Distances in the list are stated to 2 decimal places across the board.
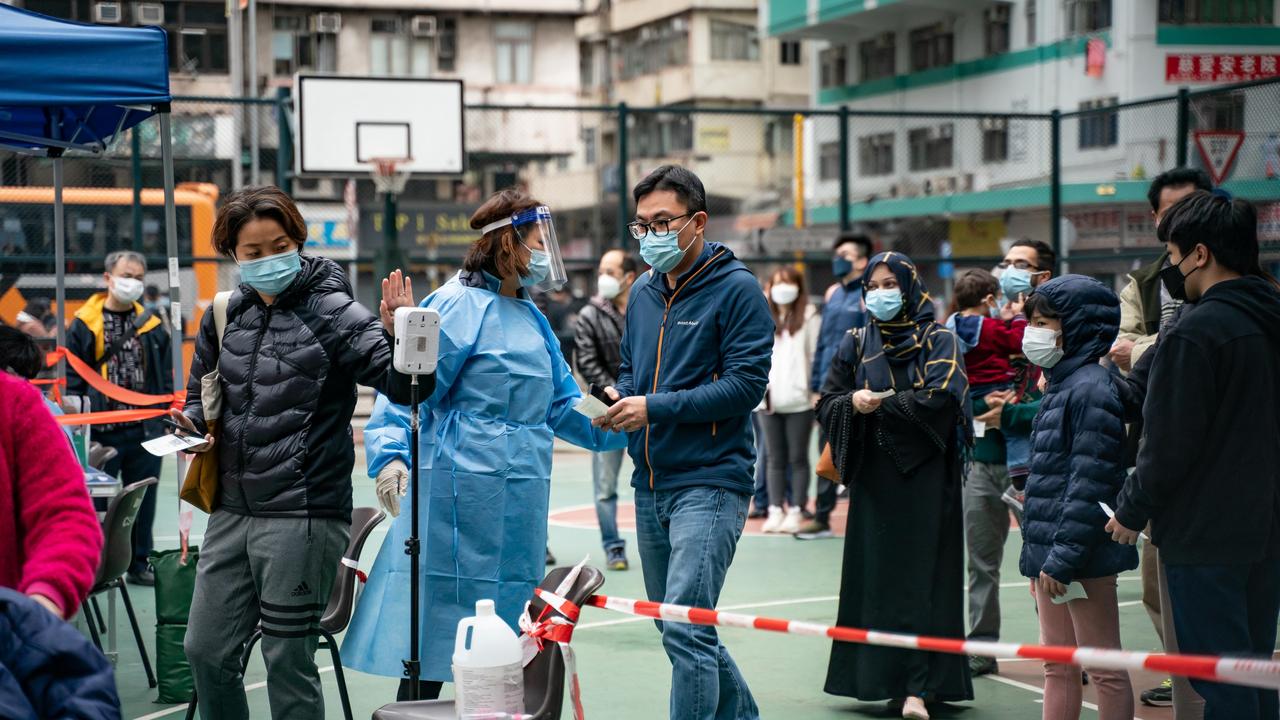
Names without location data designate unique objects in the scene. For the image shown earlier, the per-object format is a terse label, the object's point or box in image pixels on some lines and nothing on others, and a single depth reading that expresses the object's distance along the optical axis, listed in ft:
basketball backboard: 51.03
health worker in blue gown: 15.47
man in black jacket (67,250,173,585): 29.66
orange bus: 47.47
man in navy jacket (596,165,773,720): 15.71
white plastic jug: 12.25
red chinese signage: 100.01
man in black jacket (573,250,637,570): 30.32
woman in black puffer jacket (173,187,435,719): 14.78
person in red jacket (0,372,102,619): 10.57
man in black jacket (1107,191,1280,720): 13.65
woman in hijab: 19.69
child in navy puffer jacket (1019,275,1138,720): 15.78
